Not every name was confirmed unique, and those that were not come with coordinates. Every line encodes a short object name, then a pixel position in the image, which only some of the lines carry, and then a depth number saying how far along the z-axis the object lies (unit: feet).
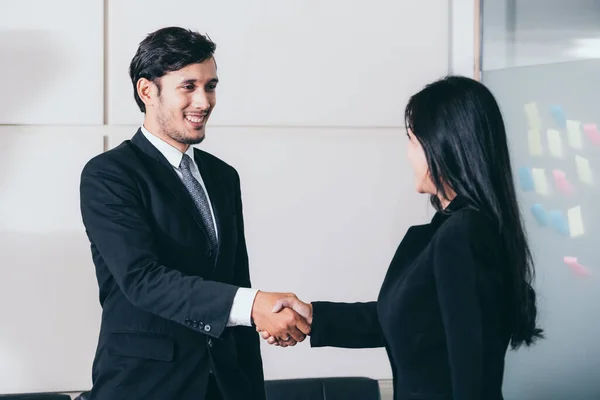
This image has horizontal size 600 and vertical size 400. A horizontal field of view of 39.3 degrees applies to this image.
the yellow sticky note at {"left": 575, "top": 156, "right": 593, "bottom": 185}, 10.64
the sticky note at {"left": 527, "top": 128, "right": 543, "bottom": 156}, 10.50
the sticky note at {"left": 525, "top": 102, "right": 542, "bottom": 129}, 10.53
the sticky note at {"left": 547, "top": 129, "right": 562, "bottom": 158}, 10.52
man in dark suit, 6.59
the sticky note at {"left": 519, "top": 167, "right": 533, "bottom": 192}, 10.52
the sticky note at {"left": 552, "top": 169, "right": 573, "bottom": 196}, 10.56
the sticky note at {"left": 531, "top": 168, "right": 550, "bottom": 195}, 10.52
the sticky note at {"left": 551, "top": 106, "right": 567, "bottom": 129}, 10.57
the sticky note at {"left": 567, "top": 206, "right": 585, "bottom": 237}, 10.64
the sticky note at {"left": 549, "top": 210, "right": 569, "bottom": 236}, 10.59
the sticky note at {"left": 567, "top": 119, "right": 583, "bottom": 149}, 10.59
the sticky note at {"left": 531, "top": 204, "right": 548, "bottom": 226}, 10.55
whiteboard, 10.52
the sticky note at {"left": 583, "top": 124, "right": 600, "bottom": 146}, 10.63
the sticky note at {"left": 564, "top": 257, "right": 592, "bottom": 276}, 10.64
